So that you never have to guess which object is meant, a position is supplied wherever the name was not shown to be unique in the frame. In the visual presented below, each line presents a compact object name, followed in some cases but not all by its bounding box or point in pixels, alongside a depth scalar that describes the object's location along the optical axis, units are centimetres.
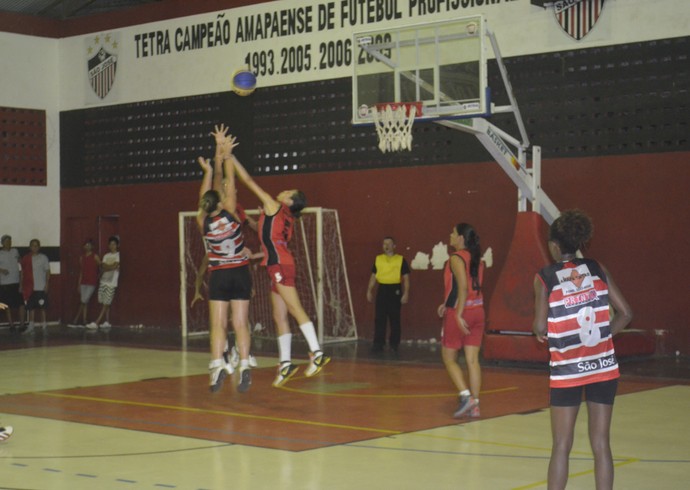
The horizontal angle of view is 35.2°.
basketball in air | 1527
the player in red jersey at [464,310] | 1104
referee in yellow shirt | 1983
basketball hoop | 1593
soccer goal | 2152
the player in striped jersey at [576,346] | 645
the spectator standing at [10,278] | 2430
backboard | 1579
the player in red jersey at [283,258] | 1284
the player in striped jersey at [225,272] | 1258
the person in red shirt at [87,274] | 2541
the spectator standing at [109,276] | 2539
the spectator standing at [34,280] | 2489
